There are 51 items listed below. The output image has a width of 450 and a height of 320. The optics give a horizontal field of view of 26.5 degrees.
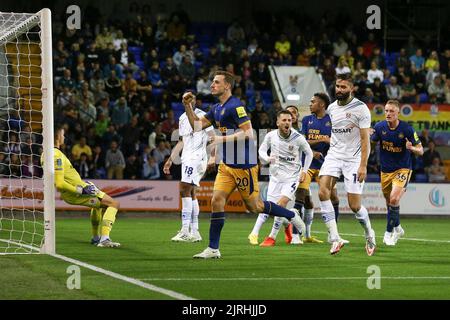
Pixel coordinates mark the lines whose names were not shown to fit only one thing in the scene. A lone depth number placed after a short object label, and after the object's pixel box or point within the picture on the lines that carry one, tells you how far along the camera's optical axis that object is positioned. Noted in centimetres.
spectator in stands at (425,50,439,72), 3319
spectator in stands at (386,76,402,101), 3117
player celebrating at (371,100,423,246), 1576
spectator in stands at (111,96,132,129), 2752
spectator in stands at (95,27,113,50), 2990
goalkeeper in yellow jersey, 1370
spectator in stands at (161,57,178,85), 2983
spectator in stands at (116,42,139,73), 2983
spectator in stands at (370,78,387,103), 3069
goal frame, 1266
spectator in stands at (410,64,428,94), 3250
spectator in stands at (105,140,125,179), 2603
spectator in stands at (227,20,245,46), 3362
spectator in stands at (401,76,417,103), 3114
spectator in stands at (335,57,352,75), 3183
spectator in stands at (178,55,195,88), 3012
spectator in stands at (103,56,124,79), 2909
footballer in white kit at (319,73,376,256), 1358
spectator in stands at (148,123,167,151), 2682
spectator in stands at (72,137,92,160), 2556
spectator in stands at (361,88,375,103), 3003
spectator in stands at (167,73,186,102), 2941
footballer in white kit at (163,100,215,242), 1630
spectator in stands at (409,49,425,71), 3359
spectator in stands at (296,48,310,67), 3322
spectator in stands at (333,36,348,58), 3394
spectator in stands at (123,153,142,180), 2608
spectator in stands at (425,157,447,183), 2844
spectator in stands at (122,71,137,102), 2864
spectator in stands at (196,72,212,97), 2984
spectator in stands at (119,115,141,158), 2669
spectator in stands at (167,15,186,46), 3275
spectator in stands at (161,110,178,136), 2736
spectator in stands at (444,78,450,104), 3165
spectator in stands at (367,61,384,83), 3184
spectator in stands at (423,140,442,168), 2891
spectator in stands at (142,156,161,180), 2612
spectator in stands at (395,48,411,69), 3300
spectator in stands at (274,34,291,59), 3331
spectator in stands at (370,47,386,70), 3338
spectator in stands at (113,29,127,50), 3053
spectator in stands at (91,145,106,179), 2597
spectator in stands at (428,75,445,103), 3193
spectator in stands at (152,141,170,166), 2633
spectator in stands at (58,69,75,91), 2759
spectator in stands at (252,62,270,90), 3161
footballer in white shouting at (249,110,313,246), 1536
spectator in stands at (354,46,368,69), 3338
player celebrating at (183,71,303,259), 1235
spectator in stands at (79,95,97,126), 2714
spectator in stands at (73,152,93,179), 2532
